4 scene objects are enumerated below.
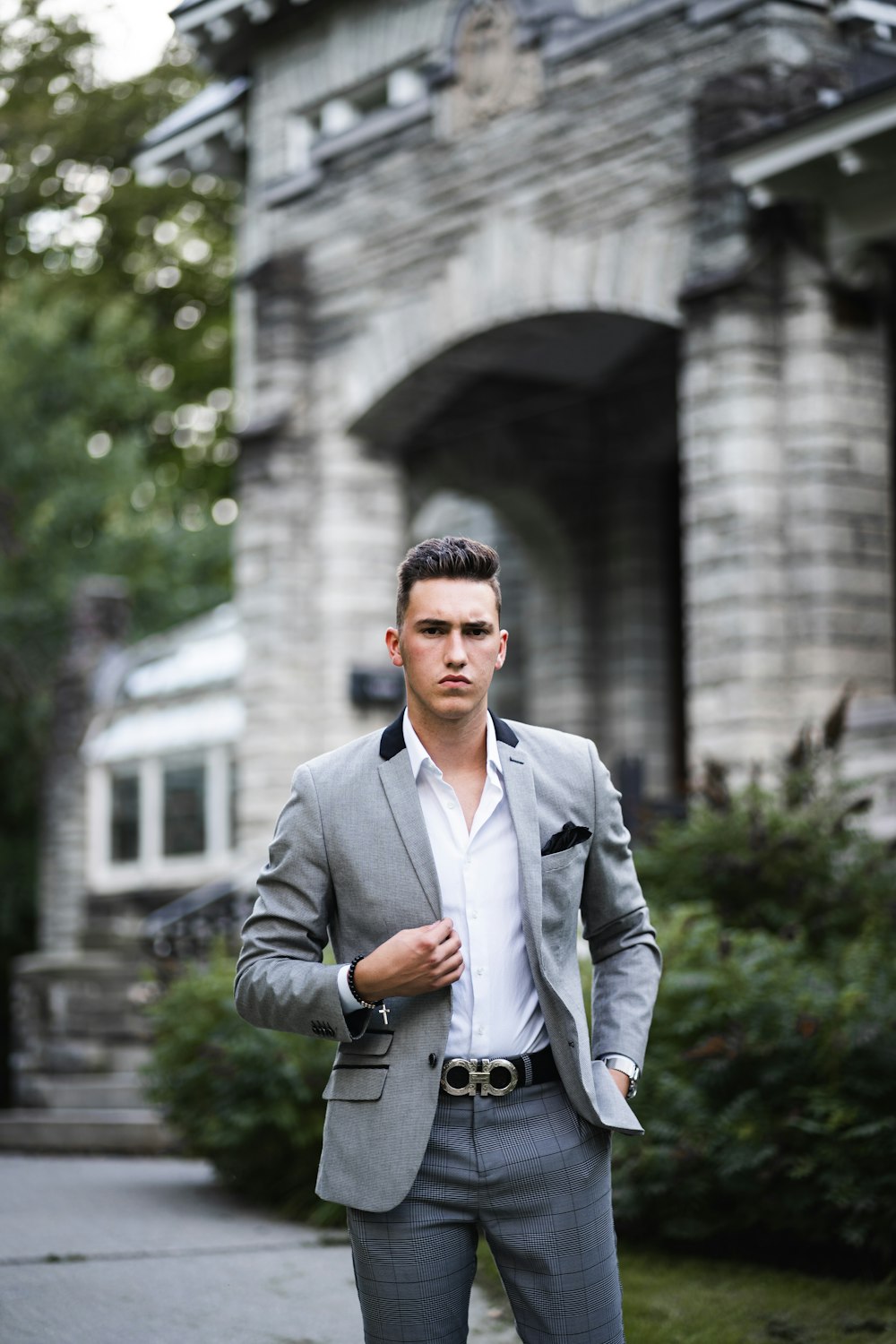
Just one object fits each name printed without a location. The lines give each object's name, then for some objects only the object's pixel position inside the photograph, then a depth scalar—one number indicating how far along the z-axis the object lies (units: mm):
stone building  23479
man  6186
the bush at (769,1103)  11371
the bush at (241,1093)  15060
